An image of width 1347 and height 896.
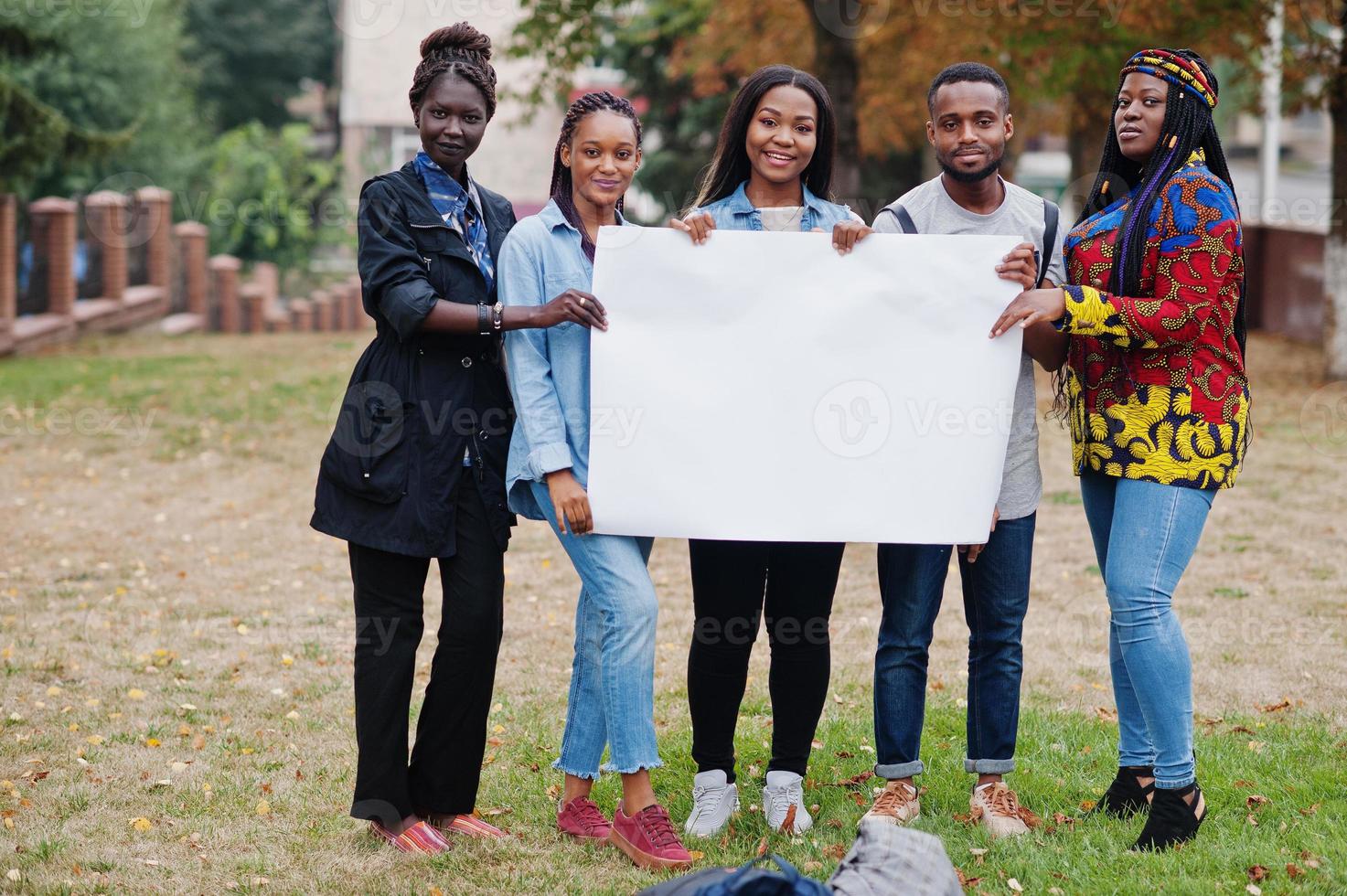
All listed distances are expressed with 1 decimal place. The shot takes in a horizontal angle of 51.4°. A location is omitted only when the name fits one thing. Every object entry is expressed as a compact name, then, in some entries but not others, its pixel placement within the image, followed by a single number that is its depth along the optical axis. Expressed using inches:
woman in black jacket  157.5
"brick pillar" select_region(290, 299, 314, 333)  1040.8
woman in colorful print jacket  152.3
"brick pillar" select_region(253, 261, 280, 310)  1023.0
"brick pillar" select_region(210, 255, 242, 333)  987.9
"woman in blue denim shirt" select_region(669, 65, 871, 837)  158.4
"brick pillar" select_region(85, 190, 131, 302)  896.9
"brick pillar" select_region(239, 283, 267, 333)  991.0
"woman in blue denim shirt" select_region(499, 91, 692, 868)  156.3
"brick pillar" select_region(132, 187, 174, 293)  969.5
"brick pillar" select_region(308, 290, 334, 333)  1068.6
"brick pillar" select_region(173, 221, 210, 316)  986.7
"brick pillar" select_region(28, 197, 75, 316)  814.5
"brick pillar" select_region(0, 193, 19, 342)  737.0
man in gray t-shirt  157.3
